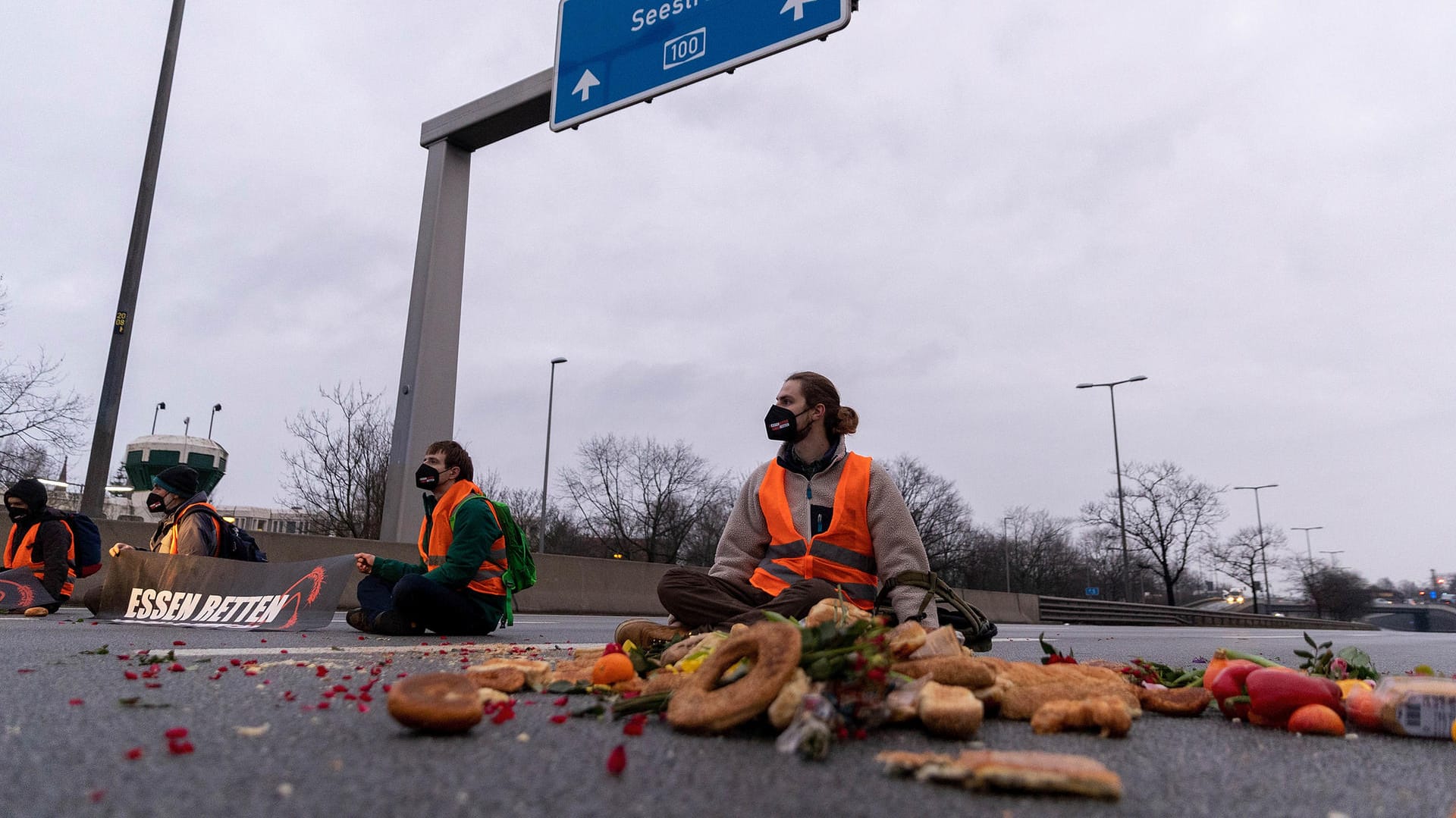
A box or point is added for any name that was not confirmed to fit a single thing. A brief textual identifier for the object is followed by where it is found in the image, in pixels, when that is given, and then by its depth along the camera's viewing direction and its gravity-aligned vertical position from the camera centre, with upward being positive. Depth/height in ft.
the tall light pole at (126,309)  34.60 +10.24
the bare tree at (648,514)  175.73 +13.47
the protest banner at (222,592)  20.86 -0.32
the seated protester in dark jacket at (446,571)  19.71 +0.23
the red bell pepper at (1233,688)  8.84 -0.91
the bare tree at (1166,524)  170.40 +13.12
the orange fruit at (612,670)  9.12 -0.82
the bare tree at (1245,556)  191.21 +8.35
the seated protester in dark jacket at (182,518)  24.04 +1.56
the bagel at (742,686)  6.27 -0.68
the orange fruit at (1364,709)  8.40 -0.99
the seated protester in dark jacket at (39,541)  25.64 +0.95
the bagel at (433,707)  6.11 -0.81
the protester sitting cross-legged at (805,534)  13.28 +0.81
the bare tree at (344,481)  75.61 +7.92
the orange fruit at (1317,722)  8.09 -1.06
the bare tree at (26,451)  77.10 +10.57
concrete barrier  36.45 +0.47
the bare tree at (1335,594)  221.87 +0.97
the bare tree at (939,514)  205.87 +17.12
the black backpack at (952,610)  12.49 -0.26
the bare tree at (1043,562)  247.29 +8.51
